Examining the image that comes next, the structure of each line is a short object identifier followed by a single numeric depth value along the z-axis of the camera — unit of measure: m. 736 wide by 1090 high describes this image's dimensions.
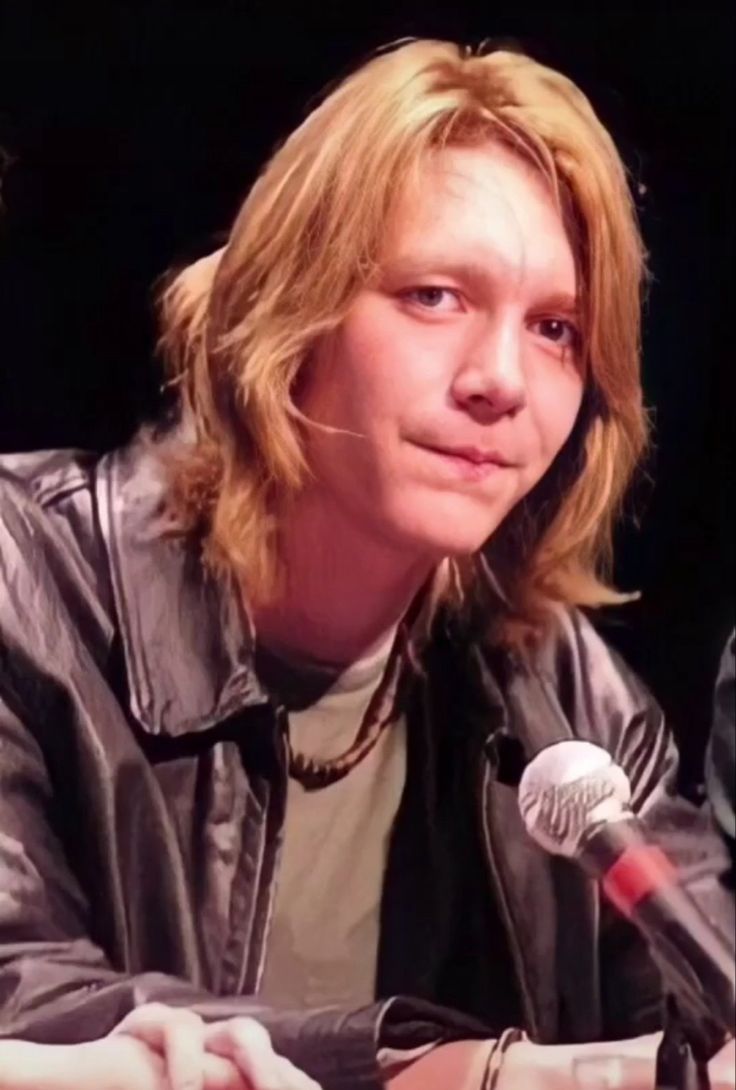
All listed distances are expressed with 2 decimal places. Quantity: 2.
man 3.25
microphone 3.26
